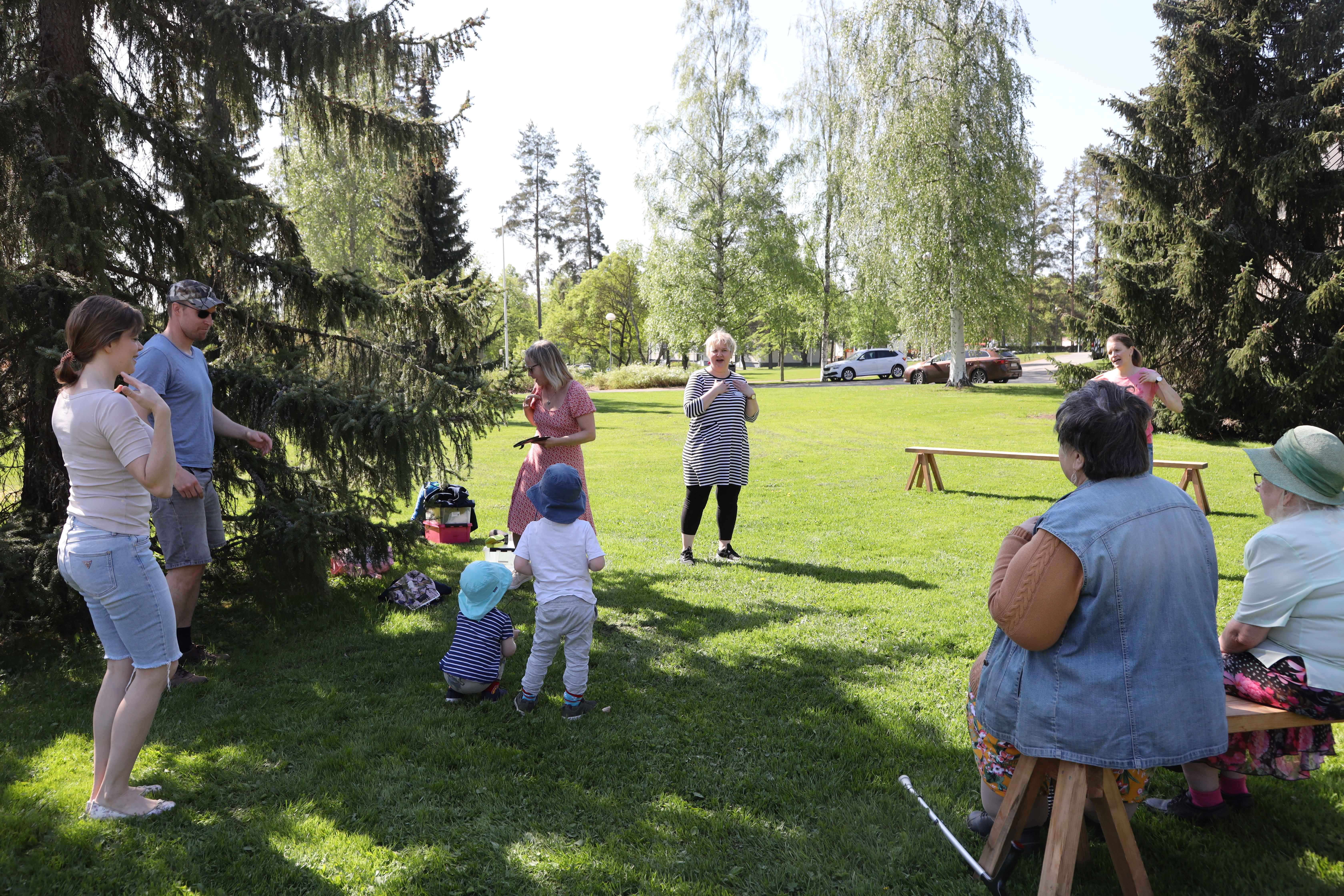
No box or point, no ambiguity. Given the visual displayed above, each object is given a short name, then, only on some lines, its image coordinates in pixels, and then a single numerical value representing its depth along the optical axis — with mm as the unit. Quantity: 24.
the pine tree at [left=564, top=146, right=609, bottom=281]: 60438
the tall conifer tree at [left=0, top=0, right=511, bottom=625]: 4637
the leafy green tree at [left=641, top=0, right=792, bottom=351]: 32062
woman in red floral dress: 5277
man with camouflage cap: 4246
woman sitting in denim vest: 2258
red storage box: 7926
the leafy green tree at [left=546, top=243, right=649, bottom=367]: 47969
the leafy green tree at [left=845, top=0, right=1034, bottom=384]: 23891
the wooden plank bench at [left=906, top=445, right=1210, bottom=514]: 10188
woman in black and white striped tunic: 6738
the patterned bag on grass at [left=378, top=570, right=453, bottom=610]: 5871
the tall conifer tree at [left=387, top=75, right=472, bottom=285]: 20953
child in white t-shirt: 3926
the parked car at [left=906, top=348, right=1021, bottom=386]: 30000
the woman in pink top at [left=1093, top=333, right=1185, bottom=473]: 6199
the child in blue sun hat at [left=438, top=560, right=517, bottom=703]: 4145
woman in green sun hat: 2652
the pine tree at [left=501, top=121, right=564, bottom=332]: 55406
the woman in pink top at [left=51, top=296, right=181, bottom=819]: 2875
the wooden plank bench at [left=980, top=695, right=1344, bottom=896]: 2303
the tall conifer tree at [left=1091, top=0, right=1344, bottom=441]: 13516
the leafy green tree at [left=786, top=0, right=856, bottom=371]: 30125
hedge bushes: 34094
